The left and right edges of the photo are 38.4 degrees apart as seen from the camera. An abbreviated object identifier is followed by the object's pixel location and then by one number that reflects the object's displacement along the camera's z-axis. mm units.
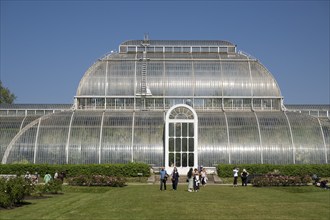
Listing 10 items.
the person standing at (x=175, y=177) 41719
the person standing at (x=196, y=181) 40450
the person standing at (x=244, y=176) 47744
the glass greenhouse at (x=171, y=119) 61500
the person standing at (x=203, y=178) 49462
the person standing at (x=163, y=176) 41719
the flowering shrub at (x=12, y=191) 28312
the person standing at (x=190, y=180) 39800
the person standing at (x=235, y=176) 47875
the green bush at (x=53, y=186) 37594
